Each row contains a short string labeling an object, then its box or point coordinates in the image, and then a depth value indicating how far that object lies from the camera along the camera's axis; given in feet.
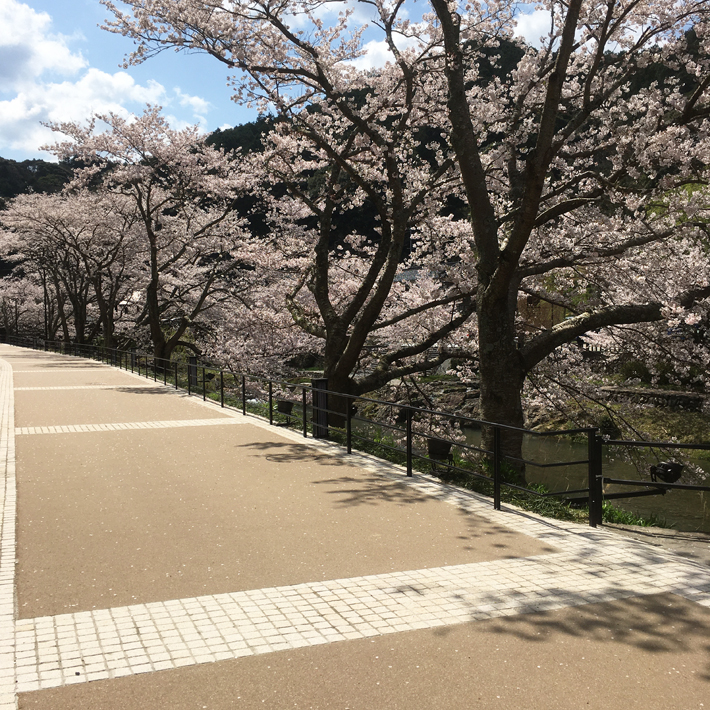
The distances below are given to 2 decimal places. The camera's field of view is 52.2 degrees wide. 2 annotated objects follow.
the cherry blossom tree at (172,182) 93.15
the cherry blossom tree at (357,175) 42.78
